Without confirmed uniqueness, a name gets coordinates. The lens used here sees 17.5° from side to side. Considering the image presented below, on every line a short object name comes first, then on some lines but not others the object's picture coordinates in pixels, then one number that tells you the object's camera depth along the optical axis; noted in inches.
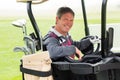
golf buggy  107.0
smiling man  116.3
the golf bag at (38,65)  107.3
